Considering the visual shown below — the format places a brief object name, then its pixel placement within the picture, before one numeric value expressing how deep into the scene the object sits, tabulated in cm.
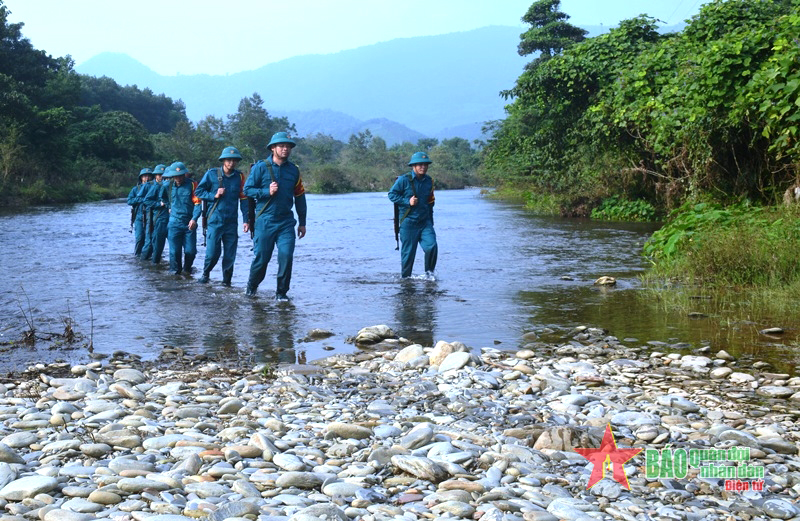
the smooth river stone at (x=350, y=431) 487
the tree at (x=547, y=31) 3588
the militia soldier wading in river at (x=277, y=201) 1040
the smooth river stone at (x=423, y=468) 420
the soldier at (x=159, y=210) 1554
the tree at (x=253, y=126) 9350
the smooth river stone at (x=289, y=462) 436
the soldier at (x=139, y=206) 1676
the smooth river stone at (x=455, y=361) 659
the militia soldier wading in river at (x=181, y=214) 1377
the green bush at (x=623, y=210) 2328
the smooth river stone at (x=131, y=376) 643
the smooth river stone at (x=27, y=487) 394
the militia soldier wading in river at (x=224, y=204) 1225
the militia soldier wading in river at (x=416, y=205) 1188
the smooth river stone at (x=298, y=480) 412
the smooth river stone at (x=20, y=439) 472
